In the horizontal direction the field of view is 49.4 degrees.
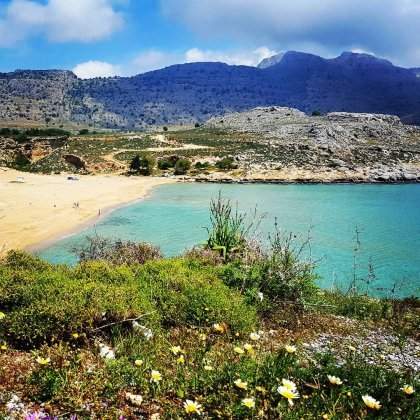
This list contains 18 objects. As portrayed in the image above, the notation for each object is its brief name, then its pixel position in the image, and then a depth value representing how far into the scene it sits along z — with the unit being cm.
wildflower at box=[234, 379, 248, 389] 375
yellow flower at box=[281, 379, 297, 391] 370
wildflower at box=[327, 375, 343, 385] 399
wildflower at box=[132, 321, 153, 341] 576
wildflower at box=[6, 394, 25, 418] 389
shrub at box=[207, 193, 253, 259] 1128
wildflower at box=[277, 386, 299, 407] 348
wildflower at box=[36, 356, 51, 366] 399
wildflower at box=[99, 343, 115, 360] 506
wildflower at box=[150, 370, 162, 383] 397
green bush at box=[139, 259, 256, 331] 638
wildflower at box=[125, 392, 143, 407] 417
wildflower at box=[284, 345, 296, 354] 416
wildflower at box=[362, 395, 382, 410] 348
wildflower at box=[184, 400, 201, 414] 339
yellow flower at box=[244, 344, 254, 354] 428
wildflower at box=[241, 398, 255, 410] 350
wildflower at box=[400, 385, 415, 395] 392
